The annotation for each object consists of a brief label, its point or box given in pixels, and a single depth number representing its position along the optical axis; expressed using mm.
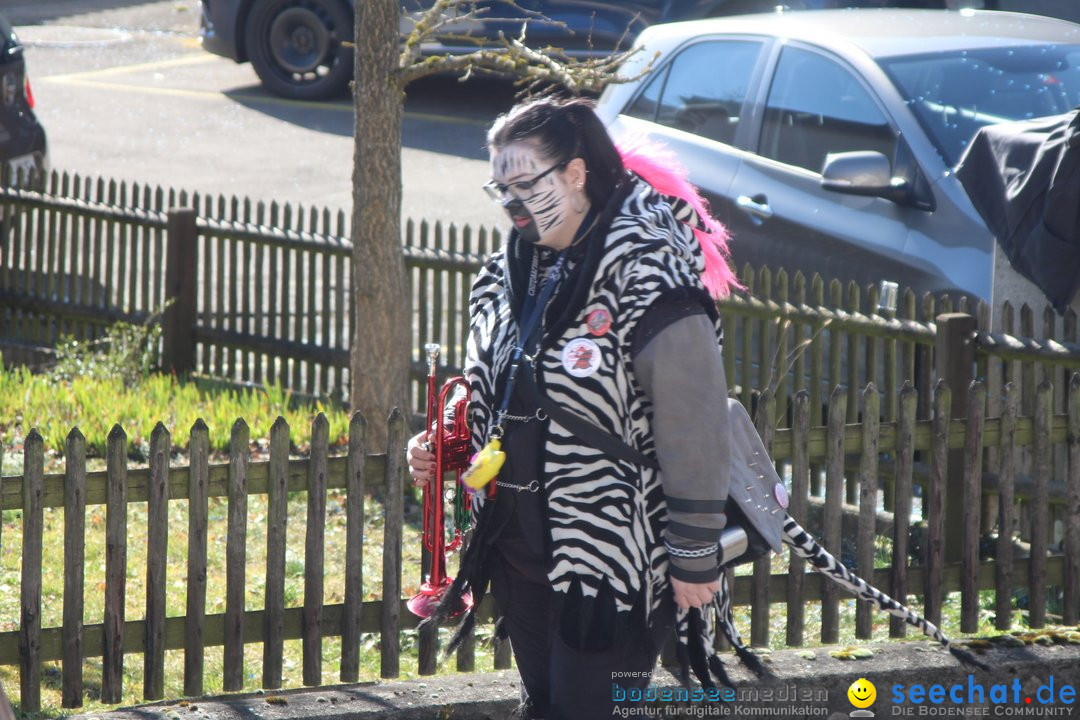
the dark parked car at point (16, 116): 17531
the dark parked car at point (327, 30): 24312
